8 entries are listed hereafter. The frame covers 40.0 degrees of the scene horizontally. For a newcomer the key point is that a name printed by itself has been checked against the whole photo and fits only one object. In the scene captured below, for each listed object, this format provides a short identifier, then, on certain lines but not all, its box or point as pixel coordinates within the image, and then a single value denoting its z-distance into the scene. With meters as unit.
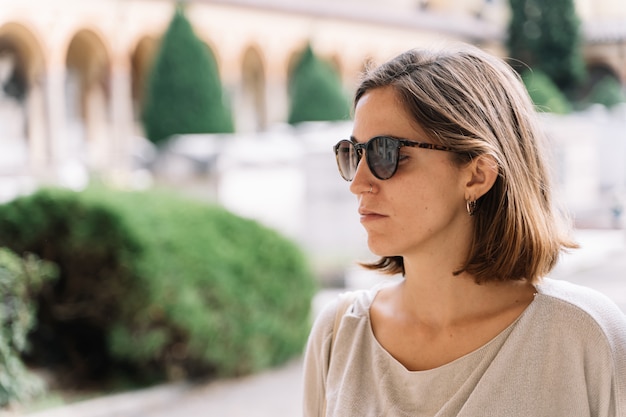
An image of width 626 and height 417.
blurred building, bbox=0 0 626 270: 17.58
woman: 1.22
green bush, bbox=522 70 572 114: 12.34
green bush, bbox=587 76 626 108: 17.36
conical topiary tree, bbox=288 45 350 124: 17.16
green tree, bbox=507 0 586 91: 21.27
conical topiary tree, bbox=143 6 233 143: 15.59
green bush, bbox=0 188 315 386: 4.11
